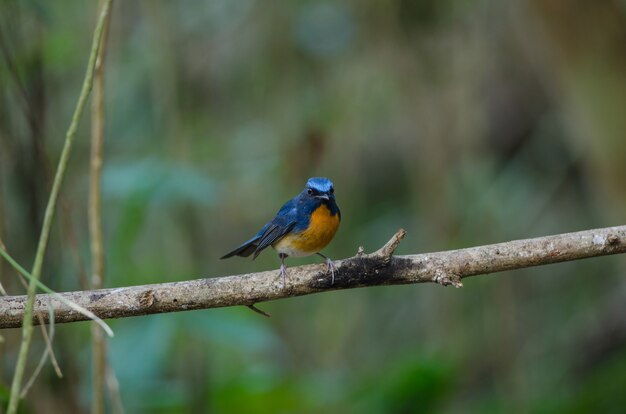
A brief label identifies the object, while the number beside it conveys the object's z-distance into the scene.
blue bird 8.54
